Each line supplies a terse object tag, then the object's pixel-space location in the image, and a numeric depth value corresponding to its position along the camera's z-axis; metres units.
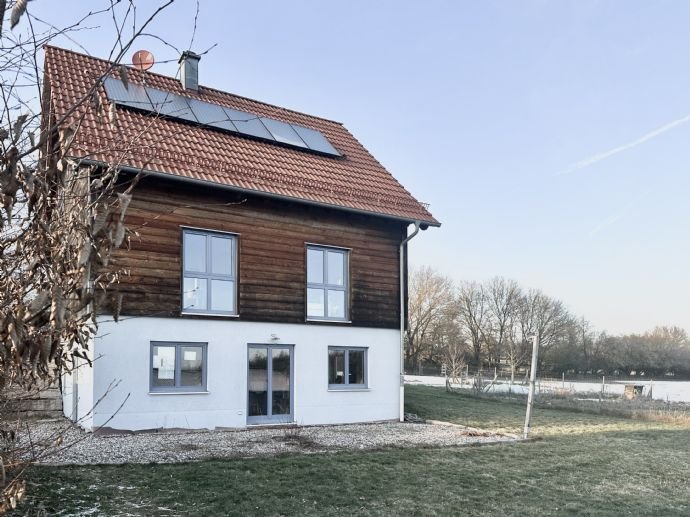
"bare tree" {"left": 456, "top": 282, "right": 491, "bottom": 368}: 55.62
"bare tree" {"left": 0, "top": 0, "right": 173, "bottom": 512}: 2.16
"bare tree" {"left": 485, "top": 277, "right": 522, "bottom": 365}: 56.44
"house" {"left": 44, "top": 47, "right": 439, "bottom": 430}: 10.92
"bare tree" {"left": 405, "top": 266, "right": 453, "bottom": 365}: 51.34
